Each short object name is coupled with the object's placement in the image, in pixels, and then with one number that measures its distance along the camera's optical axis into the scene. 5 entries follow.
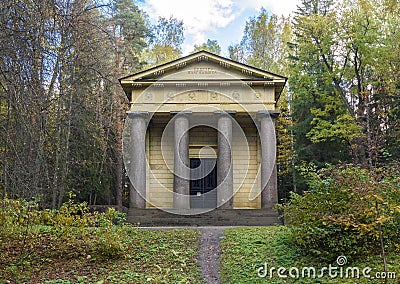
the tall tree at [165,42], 35.73
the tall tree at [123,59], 21.67
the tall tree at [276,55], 29.36
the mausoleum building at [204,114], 17.05
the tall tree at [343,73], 21.59
